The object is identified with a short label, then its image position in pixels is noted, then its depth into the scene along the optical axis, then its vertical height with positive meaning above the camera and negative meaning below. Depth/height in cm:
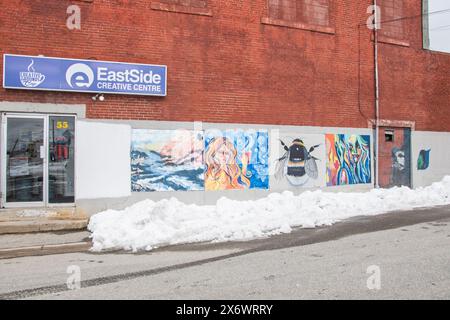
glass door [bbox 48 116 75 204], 1153 +24
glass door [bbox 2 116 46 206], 1121 +21
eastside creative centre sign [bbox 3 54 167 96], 1112 +242
